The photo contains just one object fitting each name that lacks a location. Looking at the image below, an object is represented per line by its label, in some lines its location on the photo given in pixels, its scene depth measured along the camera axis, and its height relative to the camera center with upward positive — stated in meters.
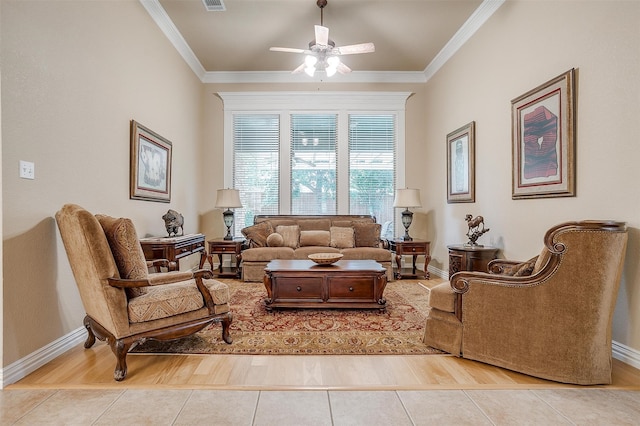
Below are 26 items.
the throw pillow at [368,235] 5.20 -0.35
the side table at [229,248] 5.00 -0.55
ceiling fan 3.74 +1.86
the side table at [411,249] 5.07 -0.56
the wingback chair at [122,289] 2.03 -0.52
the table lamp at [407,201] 5.22 +0.19
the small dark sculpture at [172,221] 3.85 -0.11
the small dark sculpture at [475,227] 3.85 -0.18
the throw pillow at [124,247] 2.14 -0.23
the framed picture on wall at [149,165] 3.49 +0.55
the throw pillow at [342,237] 5.06 -0.38
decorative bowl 3.56 -0.50
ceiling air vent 3.79 +2.43
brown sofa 4.79 -0.41
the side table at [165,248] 3.34 -0.37
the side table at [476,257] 3.68 -0.49
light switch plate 2.11 +0.27
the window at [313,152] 5.90 +1.09
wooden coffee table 3.37 -0.77
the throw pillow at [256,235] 5.05 -0.35
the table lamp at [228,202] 5.21 +0.16
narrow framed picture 4.36 +0.69
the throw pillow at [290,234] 5.14 -0.34
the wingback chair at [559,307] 1.92 -0.58
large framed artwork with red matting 2.73 +0.68
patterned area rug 2.48 -1.03
